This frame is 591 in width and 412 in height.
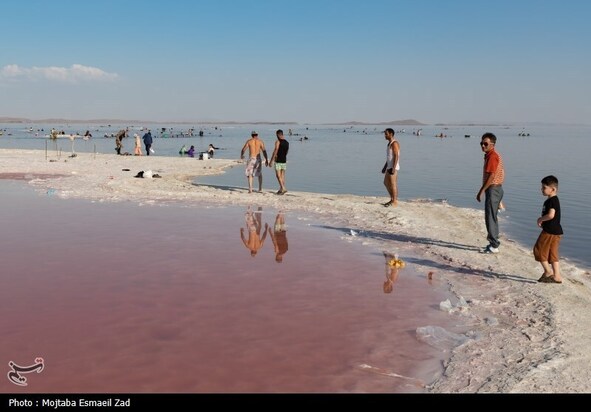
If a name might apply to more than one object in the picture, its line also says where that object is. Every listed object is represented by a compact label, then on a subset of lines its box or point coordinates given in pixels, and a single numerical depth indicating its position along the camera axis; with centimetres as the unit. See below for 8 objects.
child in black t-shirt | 752
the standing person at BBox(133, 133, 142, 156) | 3644
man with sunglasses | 948
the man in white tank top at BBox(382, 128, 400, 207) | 1366
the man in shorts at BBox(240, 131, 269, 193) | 1672
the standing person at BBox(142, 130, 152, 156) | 3667
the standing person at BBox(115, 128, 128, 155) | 3744
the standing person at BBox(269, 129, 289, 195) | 1647
